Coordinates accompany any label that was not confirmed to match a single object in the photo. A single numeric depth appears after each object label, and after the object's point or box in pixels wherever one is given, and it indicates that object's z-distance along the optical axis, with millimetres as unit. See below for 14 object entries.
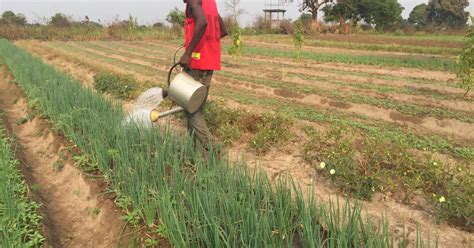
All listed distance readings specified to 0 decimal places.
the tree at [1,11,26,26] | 41481
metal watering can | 3205
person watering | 3086
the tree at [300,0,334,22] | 36531
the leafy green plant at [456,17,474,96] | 6398
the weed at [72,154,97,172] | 3176
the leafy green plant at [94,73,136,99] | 6918
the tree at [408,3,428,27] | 53000
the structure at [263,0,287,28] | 35456
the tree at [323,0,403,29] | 34688
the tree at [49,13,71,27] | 29934
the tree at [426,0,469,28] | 42094
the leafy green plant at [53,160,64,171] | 3680
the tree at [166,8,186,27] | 29038
